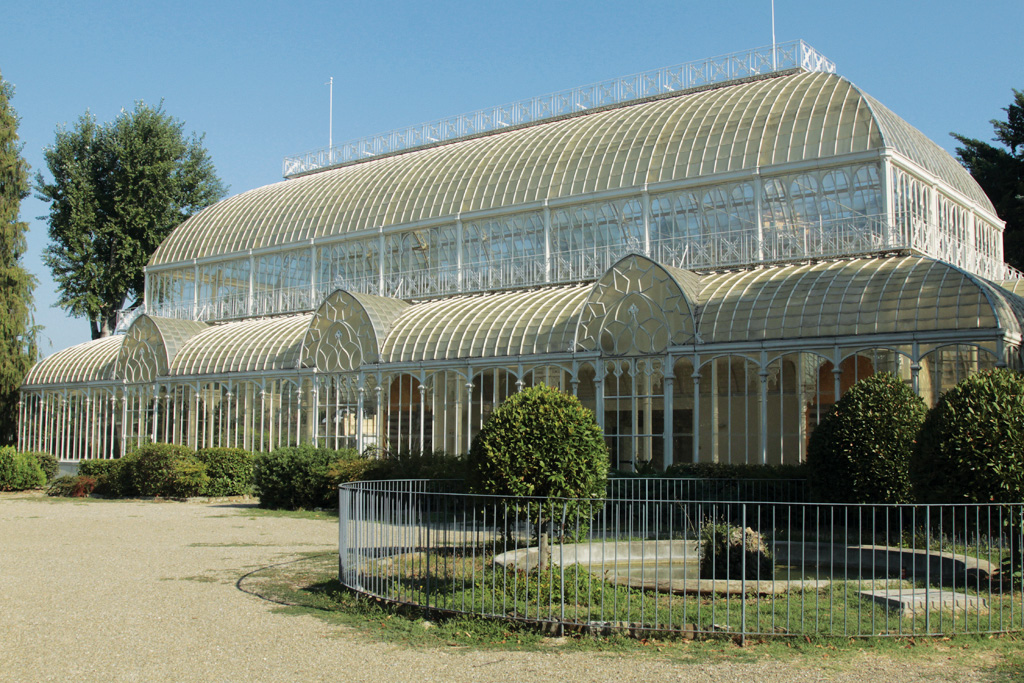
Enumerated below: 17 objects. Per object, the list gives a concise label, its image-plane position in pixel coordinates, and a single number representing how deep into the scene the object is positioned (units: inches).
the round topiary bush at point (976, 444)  483.2
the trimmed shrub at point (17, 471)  1366.9
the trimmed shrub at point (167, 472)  1196.5
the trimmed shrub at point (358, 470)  940.6
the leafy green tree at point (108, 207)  1945.1
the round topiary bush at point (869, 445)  657.6
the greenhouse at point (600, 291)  877.8
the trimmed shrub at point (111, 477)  1267.2
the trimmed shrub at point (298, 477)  1027.3
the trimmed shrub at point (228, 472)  1200.8
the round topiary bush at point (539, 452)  526.0
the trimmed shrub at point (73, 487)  1301.7
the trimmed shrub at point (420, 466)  859.4
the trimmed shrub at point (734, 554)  512.4
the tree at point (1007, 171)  1637.6
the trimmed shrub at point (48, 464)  1440.7
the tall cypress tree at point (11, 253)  1513.3
